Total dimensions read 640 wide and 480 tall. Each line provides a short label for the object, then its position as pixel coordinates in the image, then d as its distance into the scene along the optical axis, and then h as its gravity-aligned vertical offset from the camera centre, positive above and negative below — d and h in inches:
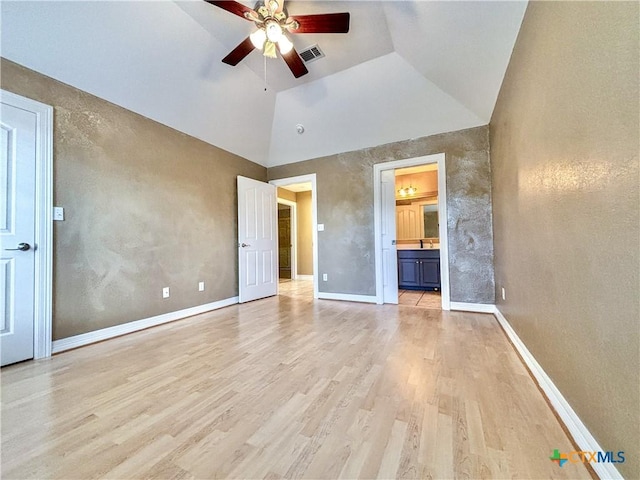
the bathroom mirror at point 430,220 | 214.5 +20.4
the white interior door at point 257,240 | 154.9 +4.2
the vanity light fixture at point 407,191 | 220.1 +46.4
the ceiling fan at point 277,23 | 75.5 +69.7
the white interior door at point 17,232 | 75.5 +5.4
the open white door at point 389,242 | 147.6 +1.3
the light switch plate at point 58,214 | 85.1 +11.9
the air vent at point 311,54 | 107.6 +83.7
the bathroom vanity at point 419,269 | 178.7 -18.6
